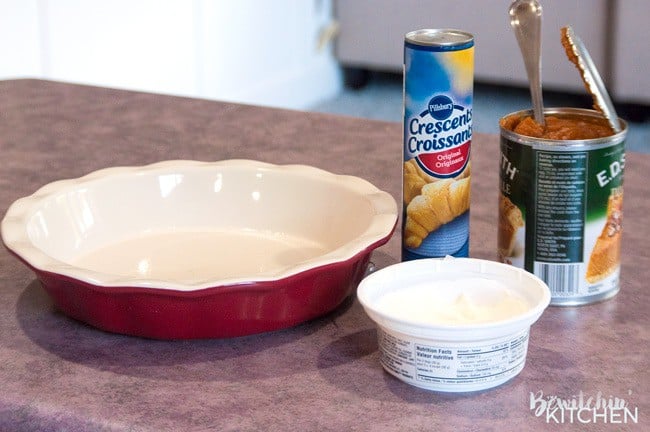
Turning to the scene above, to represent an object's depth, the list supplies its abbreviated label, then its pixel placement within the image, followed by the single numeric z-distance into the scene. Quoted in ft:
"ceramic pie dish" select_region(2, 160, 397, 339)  4.30
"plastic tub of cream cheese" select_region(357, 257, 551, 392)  4.07
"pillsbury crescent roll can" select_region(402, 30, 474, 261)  4.38
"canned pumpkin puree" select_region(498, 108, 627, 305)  4.42
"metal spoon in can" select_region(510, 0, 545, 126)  4.48
